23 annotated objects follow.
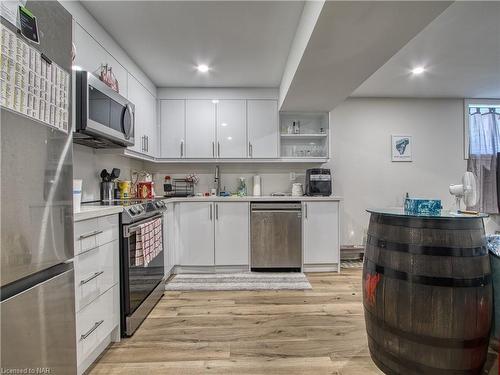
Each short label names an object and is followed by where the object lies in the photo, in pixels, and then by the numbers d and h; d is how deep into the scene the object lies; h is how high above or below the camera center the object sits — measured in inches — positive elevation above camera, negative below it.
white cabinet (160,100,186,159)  130.3 +32.2
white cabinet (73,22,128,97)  69.1 +43.2
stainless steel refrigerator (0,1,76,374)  30.3 -5.5
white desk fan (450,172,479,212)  58.5 -0.9
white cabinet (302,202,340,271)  119.3 -22.2
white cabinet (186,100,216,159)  130.3 +32.3
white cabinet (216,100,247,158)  130.5 +32.7
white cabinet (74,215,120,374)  51.8 -22.7
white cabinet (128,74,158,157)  104.7 +34.1
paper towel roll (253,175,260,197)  137.8 +1.5
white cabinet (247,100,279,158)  131.0 +32.6
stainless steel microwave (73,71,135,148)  61.7 +21.7
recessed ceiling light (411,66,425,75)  108.7 +52.9
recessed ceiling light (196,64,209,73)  107.7 +54.4
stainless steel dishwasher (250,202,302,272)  117.0 -22.7
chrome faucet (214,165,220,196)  138.0 +4.6
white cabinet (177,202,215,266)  117.4 -22.0
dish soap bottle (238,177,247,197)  138.9 +1.3
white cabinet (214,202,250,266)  117.3 -21.2
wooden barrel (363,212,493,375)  45.2 -21.1
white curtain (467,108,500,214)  141.8 +20.6
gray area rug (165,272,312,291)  102.1 -40.9
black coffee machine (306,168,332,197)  126.6 +2.5
